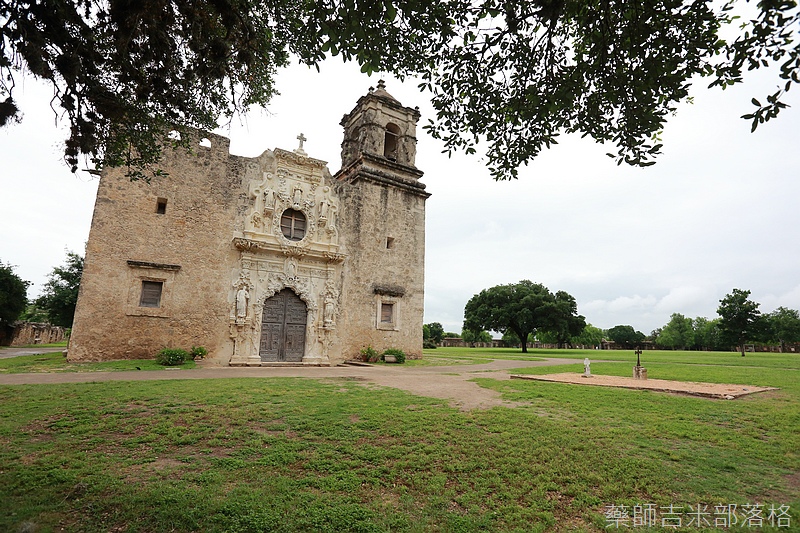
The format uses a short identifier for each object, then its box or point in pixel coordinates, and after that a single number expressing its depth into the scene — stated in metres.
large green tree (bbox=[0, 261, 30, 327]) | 24.45
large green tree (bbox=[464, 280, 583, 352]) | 37.12
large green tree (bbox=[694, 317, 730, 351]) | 70.75
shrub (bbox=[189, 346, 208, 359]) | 14.36
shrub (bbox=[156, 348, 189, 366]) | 12.93
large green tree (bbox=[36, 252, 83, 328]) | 22.02
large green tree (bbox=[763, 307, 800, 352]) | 57.25
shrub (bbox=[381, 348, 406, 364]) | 17.92
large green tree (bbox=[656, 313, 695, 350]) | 83.80
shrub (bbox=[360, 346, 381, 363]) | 17.85
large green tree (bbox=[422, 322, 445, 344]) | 74.39
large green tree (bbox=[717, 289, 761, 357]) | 27.66
